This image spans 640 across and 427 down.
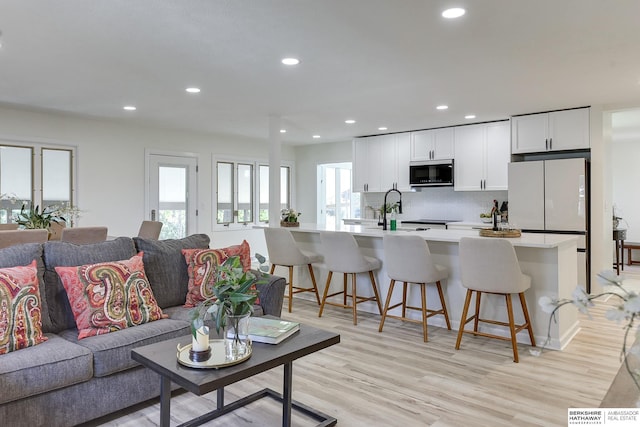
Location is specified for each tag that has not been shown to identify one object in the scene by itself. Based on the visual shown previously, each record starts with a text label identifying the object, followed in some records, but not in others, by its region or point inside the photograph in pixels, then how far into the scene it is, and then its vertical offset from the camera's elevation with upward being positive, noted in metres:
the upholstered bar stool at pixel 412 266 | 3.73 -0.46
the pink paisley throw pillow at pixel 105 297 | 2.50 -0.50
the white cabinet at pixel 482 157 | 6.25 +0.85
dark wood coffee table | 1.74 -0.65
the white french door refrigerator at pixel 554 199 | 5.23 +0.19
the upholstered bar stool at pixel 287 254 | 4.76 -0.45
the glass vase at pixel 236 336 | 1.92 -0.56
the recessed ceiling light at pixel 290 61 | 3.56 +1.26
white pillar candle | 1.90 -0.56
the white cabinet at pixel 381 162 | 7.32 +0.90
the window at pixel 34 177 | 5.51 +0.48
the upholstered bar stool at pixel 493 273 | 3.26 -0.46
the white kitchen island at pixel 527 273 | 3.56 -0.56
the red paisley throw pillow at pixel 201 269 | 3.13 -0.41
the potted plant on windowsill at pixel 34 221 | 4.00 -0.07
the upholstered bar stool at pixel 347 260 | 4.25 -0.46
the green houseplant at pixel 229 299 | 1.89 -0.37
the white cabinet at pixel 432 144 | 6.78 +1.11
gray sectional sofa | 2.06 -0.73
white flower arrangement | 0.79 -0.18
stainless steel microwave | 6.73 +0.64
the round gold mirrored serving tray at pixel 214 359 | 1.82 -0.63
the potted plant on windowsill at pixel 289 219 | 5.48 -0.07
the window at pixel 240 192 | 7.89 +0.41
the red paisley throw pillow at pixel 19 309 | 2.18 -0.50
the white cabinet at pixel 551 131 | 5.32 +1.06
